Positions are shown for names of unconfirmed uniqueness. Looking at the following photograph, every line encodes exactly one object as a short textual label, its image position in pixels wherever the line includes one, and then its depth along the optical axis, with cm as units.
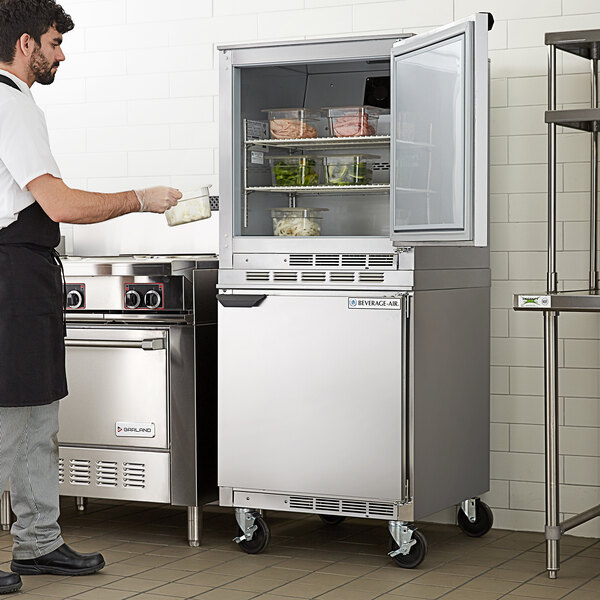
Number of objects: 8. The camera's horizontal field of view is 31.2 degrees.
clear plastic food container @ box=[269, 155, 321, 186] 434
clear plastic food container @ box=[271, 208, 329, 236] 426
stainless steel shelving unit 358
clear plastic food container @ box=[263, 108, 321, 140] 425
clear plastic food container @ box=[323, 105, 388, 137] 419
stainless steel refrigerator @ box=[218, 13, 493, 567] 372
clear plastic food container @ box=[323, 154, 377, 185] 427
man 338
